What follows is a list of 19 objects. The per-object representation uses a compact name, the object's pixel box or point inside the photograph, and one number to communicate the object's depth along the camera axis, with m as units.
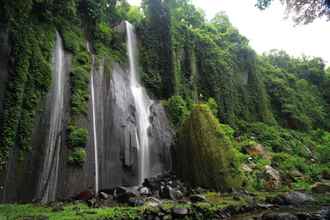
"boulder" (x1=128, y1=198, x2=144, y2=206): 8.39
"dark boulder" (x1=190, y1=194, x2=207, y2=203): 9.34
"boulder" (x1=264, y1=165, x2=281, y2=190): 14.09
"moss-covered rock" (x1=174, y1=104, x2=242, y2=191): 12.30
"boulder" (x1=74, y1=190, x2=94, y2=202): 9.70
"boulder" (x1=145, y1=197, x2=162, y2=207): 8.26
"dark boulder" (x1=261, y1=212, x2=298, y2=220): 7.42
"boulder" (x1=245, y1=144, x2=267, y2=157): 18.28
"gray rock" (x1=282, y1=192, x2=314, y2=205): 10.17
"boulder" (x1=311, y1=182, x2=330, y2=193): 12.51
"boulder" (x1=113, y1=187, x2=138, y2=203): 9.14
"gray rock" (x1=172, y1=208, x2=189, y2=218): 7.46
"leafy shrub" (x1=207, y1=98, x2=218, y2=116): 20.02
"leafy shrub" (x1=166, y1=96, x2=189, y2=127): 17.08
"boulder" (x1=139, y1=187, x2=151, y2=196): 10.33
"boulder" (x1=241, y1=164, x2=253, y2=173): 14.91
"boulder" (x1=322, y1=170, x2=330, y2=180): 16.96
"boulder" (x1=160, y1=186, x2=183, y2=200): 9.95
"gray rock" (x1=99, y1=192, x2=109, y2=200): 9.68
